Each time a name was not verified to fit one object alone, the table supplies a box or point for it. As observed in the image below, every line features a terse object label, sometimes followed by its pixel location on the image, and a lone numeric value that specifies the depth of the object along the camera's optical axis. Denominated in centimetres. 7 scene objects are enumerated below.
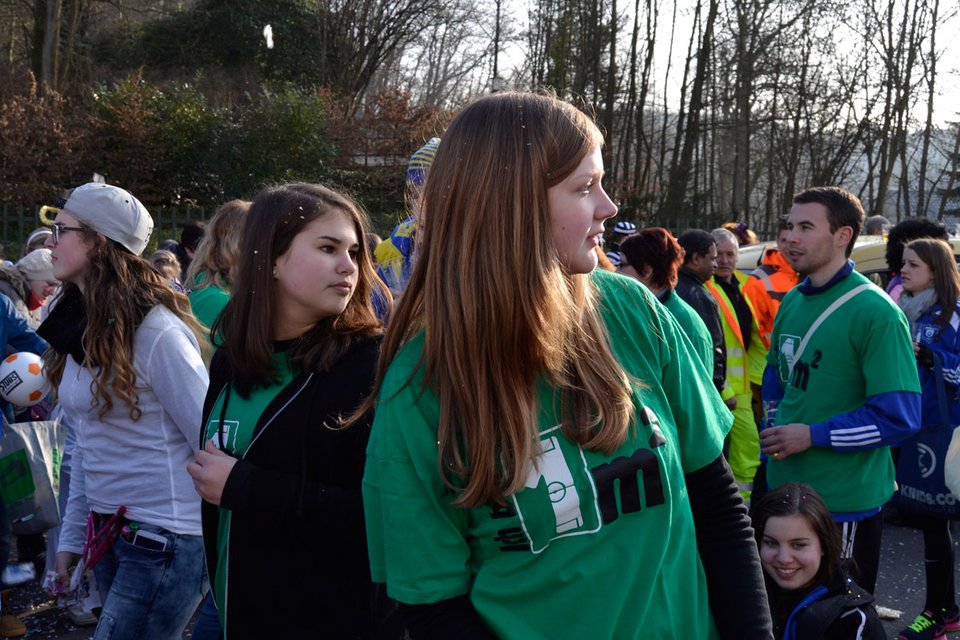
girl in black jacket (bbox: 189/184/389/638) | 221
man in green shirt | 356
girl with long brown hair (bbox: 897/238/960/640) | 475
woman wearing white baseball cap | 285
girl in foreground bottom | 327
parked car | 808
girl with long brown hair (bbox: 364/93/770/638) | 150
